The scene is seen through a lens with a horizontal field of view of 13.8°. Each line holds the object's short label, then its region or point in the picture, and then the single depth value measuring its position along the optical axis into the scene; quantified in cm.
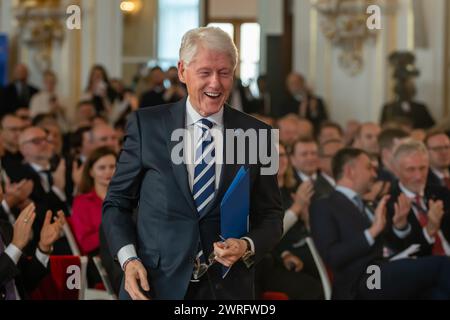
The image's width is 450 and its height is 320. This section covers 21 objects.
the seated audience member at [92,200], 991
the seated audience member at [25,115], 1541
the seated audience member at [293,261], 1035
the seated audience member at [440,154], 1211
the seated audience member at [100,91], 1833
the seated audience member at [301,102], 1949
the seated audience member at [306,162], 1215
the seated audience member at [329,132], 1455
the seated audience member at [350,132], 1543
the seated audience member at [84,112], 1672
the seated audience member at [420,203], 1011
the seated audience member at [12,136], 1319
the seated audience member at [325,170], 1151
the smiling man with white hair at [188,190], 597
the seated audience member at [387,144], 1211
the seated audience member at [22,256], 769
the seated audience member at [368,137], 1408
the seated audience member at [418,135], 1378
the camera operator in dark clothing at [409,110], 1902
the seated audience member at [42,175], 981
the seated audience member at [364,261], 974
